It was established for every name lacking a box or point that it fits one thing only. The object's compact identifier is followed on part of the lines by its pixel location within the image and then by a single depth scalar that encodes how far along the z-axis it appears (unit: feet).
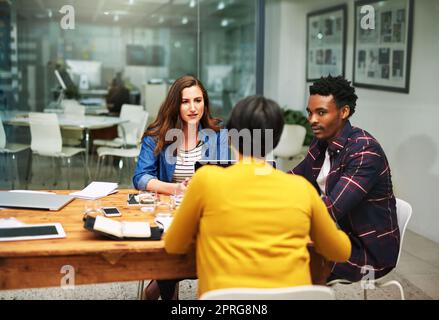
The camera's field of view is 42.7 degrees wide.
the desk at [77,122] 18.45
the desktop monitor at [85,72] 18.51
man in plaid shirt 7.84
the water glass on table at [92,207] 8.00
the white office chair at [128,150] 18.93
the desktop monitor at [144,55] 18.80
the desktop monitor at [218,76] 20.01
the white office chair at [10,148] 18.48
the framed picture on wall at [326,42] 19.89
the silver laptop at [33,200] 8.23
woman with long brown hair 9.93
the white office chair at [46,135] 18.30
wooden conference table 6.46
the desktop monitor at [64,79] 18.52
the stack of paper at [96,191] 9.00
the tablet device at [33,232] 6.78
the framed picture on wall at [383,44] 15.99
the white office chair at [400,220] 8.05
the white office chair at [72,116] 18.80
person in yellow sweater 5.38
